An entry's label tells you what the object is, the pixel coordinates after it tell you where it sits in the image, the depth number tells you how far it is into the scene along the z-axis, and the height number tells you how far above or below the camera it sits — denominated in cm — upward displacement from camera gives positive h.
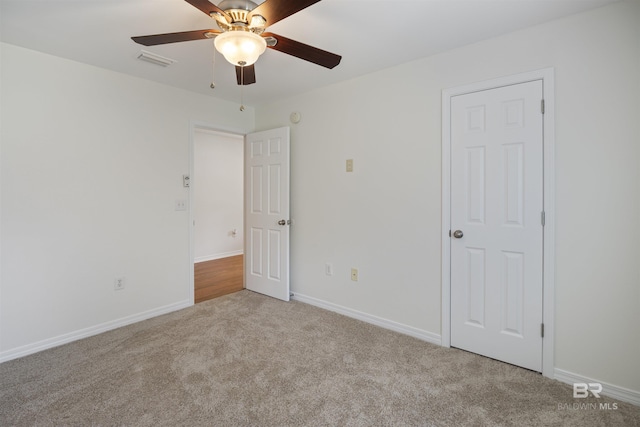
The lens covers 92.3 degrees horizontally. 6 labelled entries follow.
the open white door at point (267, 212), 355 -5
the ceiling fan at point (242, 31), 146 +94
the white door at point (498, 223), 211 -11
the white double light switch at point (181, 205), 332 +4
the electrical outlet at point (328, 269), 330 -66
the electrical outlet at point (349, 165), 307 +43
